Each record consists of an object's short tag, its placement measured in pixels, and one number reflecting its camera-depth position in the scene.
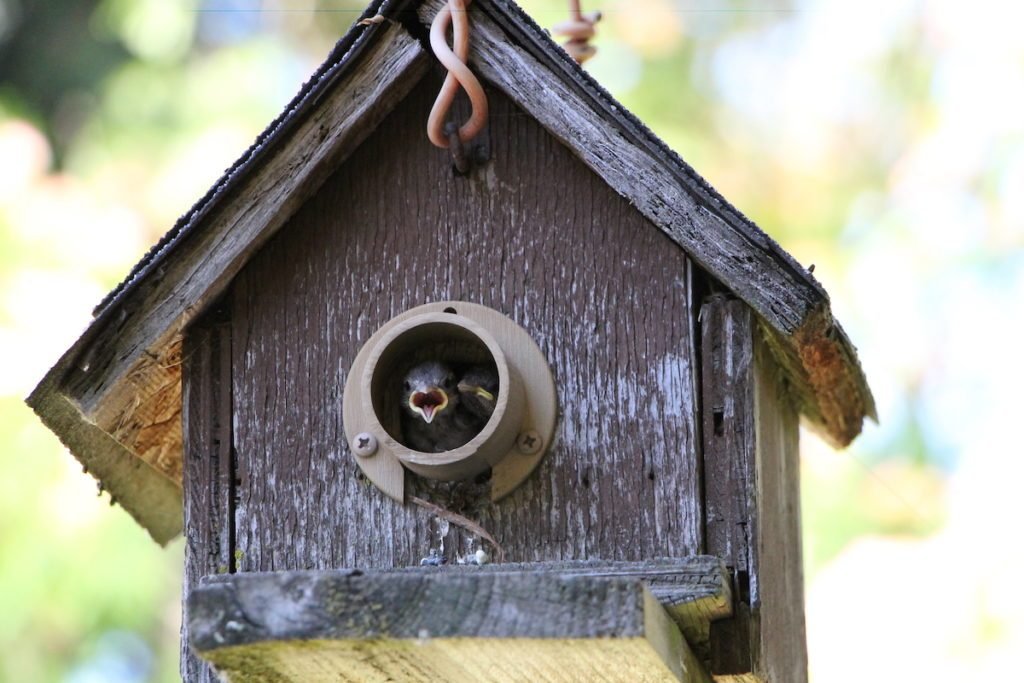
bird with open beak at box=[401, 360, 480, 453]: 5.03
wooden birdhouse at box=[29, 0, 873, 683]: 4.71
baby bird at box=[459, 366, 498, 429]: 5.17
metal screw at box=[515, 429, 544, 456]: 4.86
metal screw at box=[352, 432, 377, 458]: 4.99
